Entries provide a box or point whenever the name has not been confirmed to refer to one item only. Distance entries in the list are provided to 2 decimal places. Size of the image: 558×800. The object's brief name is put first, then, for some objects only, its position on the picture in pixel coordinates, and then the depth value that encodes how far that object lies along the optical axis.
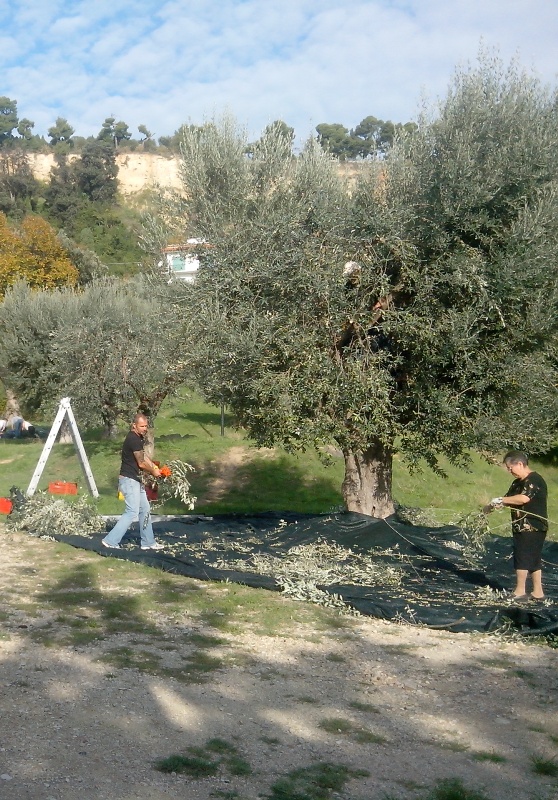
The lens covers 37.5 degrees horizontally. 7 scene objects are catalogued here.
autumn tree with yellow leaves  46.19
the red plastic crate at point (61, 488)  16.11
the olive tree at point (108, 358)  19.47
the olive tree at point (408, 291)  10.19
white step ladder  14.20
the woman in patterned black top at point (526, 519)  8.48
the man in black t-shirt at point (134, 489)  10.87
